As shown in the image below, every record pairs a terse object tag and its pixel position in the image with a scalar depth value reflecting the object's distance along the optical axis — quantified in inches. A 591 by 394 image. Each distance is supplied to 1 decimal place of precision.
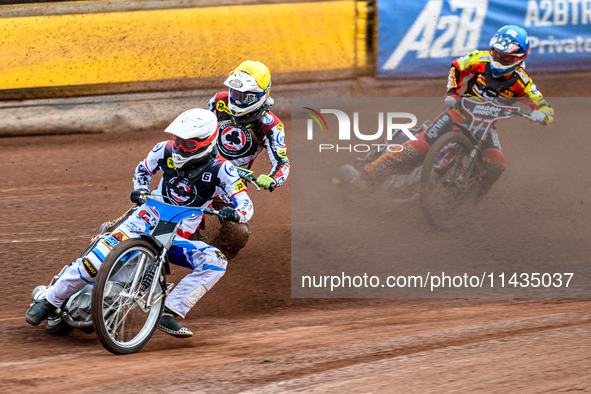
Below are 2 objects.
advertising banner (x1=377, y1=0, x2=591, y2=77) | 1050.1
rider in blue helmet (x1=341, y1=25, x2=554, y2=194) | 685.3
